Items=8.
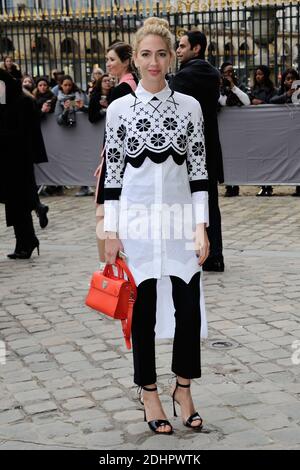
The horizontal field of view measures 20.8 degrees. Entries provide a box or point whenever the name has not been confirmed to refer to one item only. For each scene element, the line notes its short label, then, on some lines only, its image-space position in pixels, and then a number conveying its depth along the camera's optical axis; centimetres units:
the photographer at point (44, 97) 1405
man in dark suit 712
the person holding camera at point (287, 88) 1297
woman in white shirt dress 397
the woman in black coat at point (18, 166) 873
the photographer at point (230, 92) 1292
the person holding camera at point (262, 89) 1346
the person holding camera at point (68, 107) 1374
